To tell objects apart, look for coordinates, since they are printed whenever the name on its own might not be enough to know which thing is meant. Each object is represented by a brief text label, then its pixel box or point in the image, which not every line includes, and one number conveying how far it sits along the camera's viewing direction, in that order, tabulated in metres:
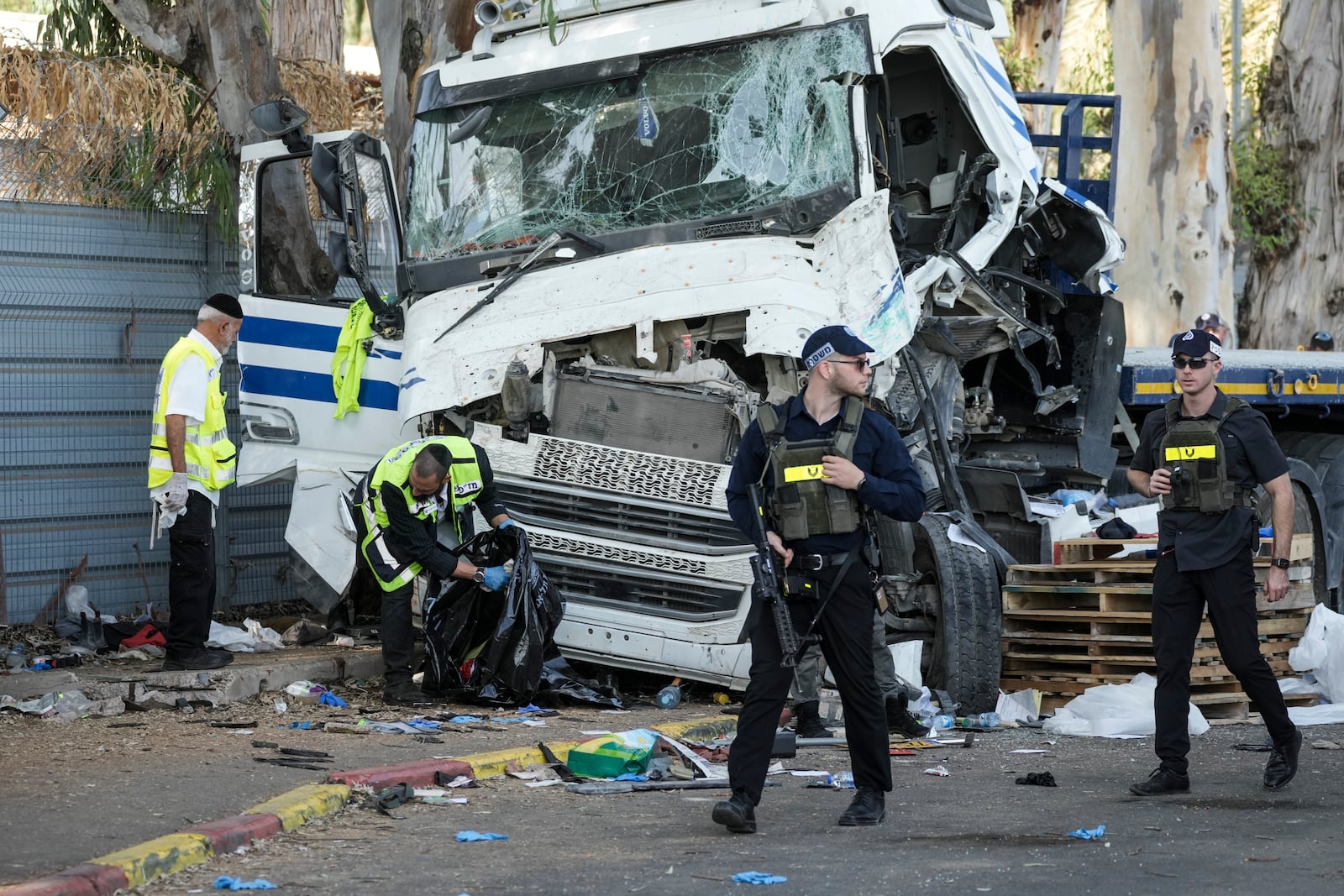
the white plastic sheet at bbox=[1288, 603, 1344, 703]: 17.37
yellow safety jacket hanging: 17.81
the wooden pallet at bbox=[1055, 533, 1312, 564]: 17.22
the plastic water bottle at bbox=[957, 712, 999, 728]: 16.27
